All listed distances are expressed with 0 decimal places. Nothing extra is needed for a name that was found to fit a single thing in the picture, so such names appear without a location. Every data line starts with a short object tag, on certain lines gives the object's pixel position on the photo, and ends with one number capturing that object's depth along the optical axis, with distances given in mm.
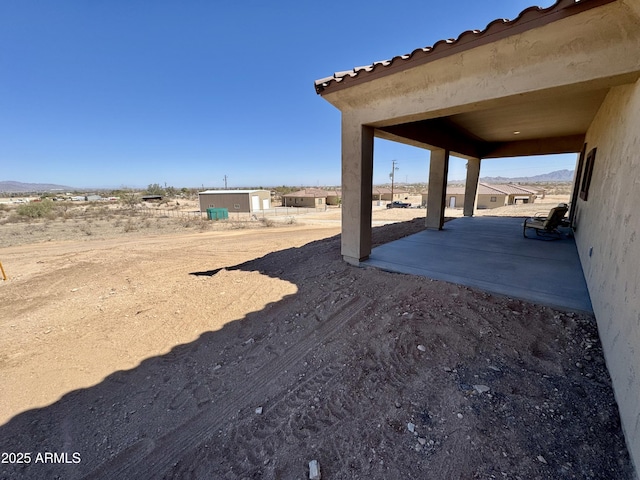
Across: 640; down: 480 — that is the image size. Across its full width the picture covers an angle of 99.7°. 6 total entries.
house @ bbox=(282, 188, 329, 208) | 44969
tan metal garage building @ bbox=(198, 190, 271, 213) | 36031
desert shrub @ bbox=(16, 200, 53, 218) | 25161
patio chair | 6277
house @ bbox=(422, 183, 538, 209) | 35125
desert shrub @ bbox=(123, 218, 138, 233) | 18859
